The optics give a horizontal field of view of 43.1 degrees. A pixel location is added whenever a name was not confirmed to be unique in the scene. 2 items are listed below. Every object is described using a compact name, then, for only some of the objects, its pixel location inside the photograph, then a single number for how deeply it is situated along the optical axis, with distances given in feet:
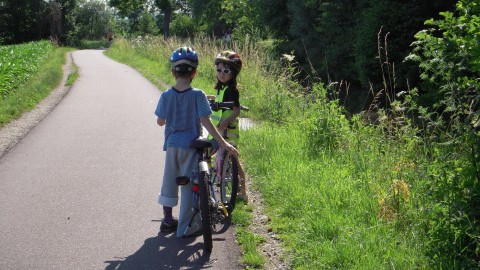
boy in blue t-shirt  17.69
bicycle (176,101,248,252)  17.11
